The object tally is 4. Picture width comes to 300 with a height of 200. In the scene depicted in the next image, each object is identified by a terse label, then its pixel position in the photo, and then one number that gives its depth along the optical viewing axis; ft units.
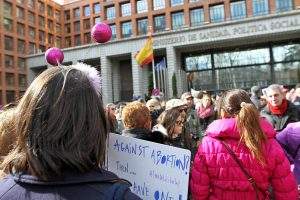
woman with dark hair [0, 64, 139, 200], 4.24
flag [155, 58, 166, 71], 93.15
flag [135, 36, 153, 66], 69.77
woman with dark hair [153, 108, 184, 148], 12.75
